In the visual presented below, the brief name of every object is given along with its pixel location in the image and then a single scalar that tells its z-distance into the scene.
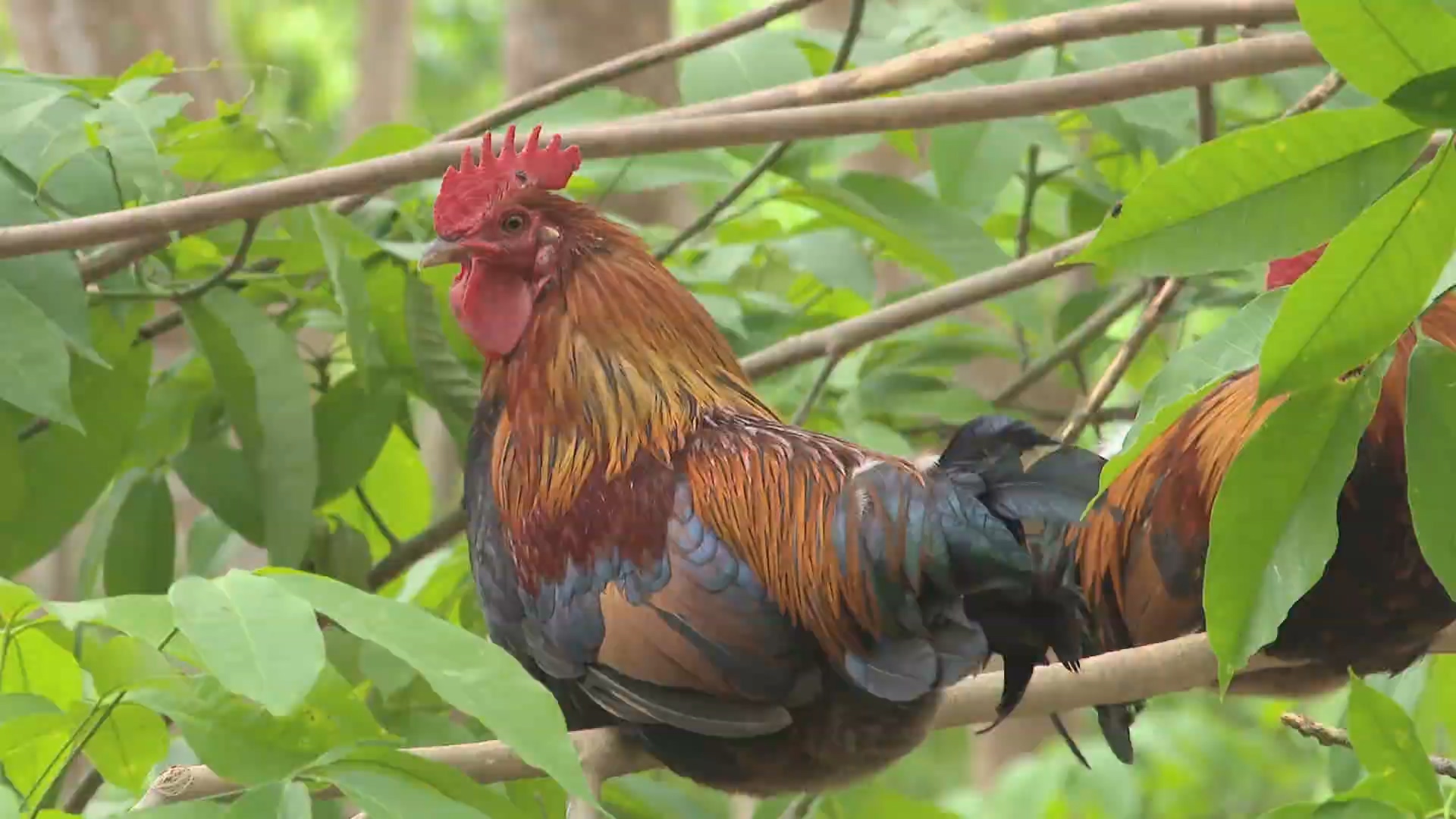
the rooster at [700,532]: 6.44
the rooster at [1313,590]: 6.46
